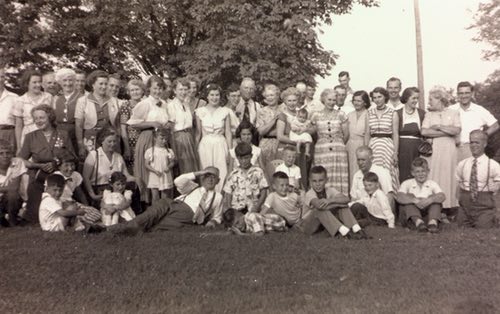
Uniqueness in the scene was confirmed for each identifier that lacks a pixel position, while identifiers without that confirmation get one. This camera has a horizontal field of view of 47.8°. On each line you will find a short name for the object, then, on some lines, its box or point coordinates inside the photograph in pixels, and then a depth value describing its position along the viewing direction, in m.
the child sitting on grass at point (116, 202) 7.64
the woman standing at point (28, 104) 8.48
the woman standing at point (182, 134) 8.66
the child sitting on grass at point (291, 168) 8.30
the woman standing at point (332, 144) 8.62
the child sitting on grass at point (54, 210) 7.35
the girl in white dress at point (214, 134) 8.72
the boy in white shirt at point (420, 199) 7.52
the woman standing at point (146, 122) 8.52
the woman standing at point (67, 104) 8.52
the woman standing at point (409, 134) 8.71
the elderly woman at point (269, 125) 8.84
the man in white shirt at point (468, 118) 8.95
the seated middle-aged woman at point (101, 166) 8.25
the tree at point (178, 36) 18.98
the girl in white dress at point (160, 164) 8.44
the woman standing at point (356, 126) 8.83
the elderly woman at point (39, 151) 8.05
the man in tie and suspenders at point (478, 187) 7.81
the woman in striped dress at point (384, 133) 8.56
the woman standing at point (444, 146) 8.59
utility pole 19.75
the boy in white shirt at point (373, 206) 7.81
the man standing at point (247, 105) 9.36
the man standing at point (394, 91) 9.14
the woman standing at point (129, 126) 8.89
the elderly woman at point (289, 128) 8.68
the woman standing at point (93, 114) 8.48
